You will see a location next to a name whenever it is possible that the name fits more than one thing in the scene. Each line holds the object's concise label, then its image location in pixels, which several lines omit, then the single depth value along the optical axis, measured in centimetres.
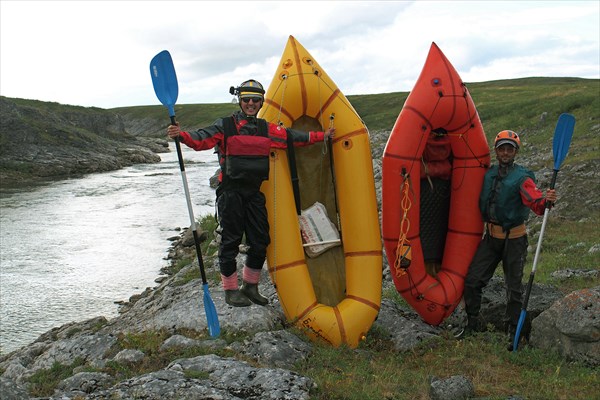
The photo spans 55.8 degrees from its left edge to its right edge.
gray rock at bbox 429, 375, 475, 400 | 447
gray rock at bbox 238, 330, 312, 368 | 541
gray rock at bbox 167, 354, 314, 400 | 438
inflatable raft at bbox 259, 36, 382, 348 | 628
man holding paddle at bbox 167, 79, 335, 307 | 577
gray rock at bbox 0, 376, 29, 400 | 441
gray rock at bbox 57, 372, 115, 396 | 505
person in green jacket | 575
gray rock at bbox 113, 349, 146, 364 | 561
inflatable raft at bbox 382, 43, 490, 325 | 649
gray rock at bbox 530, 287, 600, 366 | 529
